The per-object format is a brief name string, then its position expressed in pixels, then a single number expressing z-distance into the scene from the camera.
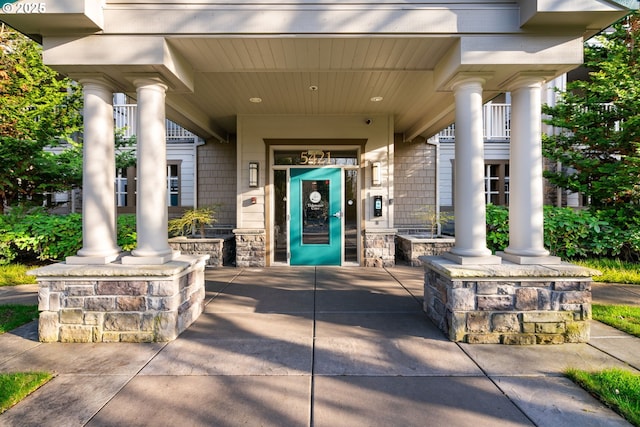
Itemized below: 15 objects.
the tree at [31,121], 6.15
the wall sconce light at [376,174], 6.22
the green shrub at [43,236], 5.73
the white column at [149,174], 3.21
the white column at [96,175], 3.22
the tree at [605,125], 5.94
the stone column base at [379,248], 6.28
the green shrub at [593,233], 5.89
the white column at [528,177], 3.23
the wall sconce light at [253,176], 6.26
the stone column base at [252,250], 6.32
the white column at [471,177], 3.20
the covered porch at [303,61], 3.00
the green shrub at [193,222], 6.36
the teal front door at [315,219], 6.40
